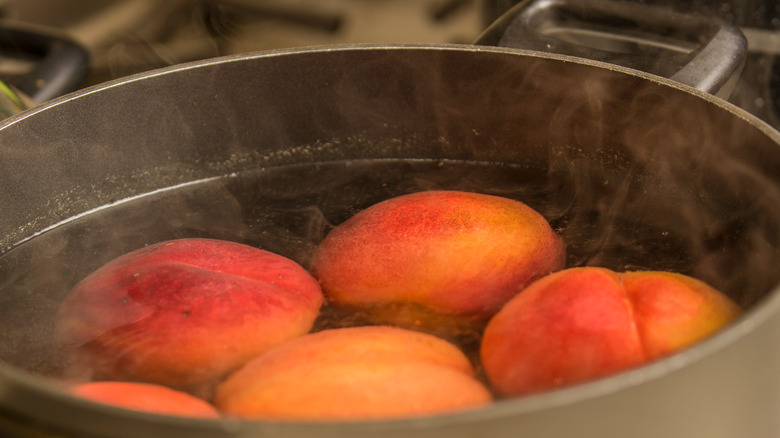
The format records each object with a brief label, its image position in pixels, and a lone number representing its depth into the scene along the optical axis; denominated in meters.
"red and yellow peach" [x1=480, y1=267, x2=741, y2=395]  0.48
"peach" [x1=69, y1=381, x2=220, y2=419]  0.48
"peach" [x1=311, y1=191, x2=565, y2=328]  0.52
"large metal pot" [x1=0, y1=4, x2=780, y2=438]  0.55
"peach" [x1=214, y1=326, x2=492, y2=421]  0.47
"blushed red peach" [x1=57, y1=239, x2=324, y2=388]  0.50
